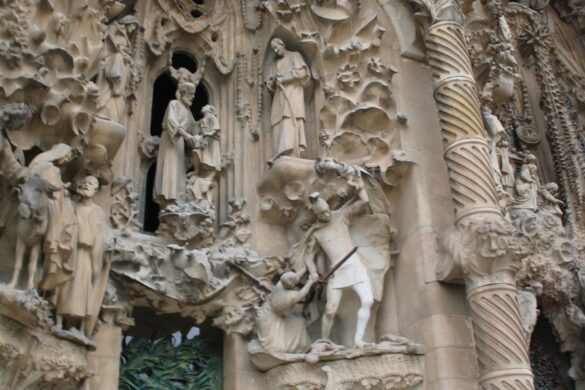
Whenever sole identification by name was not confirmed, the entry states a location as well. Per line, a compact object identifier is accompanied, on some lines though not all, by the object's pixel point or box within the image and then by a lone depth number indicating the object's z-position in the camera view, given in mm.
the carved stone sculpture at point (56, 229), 6117
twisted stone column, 6602
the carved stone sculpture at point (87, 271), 6367
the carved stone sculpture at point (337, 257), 7316
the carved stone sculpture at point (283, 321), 7223
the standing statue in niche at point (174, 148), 7766
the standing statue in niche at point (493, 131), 8781
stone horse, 5945
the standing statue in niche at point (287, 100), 8219
